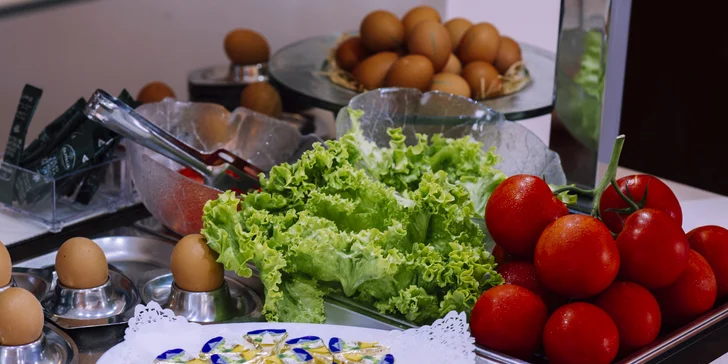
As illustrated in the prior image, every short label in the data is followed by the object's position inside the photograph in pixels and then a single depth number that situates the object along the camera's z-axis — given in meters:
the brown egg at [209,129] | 1.57
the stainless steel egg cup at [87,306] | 1.10
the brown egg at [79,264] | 1.12
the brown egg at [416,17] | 1.90
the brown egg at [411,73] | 1.73
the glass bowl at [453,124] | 1.43
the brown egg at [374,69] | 1.78
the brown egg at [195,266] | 1.10
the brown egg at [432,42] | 1.79
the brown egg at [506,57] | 1.85
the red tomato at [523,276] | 1.00
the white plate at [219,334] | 0.91
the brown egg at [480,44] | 1.85
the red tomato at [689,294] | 1.01
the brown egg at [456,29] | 1.91
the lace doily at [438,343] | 0.92
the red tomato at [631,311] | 0.95
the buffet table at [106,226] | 1.35
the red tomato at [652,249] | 0.95
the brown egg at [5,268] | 1.10
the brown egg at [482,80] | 1.75
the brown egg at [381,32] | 1.87
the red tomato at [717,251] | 1.07
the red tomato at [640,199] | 1.06
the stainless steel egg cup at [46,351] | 0.98
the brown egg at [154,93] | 1.85
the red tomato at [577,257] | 0.92
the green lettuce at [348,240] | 1.04
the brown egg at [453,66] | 1.83
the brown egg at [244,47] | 2.20
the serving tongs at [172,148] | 1.29
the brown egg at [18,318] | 0.98
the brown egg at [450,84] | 1.73
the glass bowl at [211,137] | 1.34
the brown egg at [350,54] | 1.89
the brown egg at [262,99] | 1.84
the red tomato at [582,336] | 0.91
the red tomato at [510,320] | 0.95
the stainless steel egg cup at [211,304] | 1.11
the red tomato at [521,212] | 1.01
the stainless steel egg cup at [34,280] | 1.19
